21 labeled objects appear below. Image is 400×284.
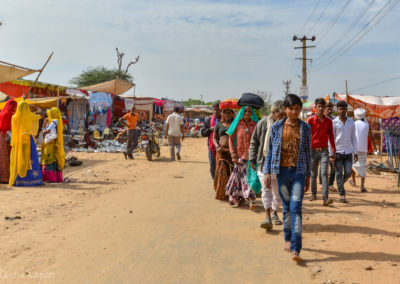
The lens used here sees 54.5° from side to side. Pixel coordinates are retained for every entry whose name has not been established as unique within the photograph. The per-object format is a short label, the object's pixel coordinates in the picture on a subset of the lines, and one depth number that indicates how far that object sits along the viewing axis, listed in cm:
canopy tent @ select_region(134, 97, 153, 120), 3135
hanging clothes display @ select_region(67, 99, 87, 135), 2042
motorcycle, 1435
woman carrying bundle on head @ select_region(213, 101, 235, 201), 708
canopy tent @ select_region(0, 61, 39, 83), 1002
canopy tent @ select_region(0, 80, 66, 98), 1692
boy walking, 416
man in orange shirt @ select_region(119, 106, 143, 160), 1439
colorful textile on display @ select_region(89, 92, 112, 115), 2081
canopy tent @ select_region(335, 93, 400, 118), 1556
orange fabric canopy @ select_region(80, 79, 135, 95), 1997
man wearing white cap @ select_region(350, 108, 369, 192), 867
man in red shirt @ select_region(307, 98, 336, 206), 673
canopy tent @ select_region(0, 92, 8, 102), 1392
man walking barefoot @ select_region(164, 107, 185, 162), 1397
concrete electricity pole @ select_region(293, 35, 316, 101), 2223
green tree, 5534
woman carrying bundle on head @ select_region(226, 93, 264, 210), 631
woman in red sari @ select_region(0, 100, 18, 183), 878
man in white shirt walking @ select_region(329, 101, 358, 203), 716
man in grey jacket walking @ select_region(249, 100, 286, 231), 505
